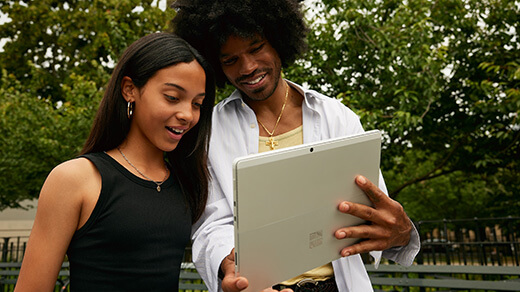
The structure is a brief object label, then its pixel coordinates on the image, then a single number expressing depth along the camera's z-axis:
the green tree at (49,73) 7.73
